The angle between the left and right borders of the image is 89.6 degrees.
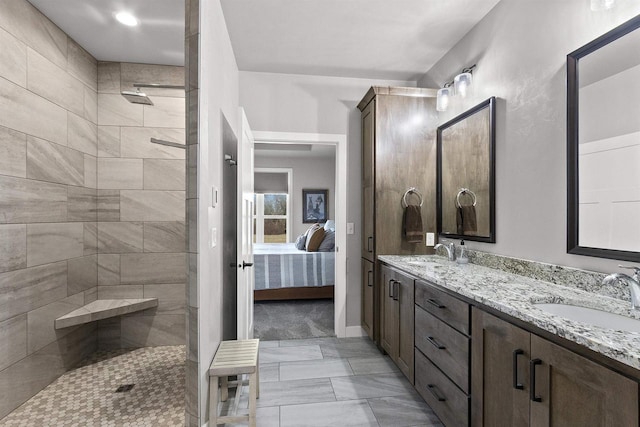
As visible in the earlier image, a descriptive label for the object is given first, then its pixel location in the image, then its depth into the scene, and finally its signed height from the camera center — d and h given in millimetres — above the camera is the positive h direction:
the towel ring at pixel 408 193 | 2867 +169
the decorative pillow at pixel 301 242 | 4861 -458
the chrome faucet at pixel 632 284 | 1194 -262
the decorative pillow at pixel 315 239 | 4551 -390
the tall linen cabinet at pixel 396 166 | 2838 +421
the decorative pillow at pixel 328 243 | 4535 -435
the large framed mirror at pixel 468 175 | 2229 +295
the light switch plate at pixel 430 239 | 2875 -233
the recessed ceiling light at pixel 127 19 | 2035 +1246
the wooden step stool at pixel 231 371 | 1690 -849
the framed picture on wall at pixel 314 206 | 6918 +143
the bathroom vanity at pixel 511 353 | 896 -510
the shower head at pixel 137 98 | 2055 +749
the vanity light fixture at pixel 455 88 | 2439 +994
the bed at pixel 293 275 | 4312 -837
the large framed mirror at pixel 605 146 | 1337 +304
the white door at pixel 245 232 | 2188 -146
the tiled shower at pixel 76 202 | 1861 +76
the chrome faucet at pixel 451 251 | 2506 -297
